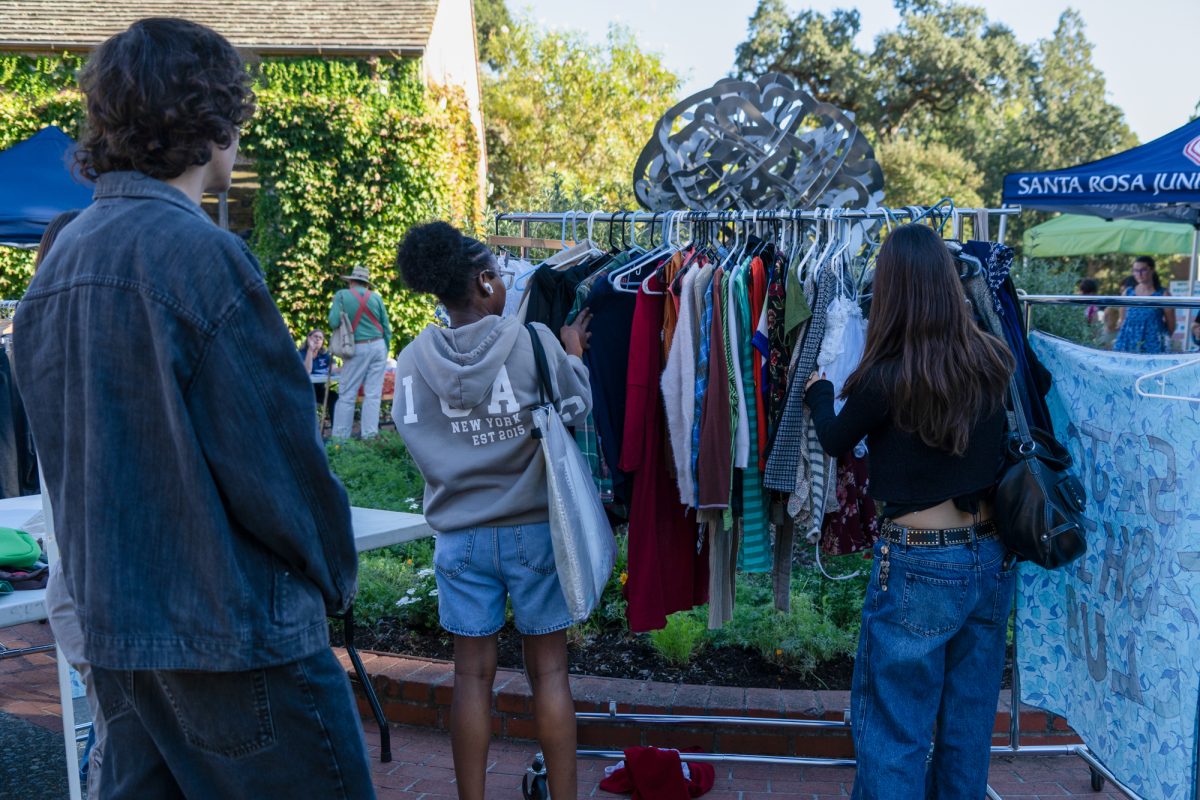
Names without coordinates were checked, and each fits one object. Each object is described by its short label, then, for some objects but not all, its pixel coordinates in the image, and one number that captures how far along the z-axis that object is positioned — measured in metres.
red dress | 3.43
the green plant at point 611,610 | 4.74
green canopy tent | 14.39
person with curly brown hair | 1.45
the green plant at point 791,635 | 4.34
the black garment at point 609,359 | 3.48
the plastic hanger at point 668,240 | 3.58
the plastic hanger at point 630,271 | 3.46
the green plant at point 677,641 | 4.36
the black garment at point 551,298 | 3.49
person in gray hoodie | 2.88
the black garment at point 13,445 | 6.12
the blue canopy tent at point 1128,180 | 6.87
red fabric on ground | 3.46
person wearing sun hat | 10.99
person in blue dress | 10.66
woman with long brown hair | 2.67
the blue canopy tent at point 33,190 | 5.58
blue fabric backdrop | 2.58
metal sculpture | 3.90
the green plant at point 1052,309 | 9.13
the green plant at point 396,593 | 4.91
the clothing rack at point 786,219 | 3.46
